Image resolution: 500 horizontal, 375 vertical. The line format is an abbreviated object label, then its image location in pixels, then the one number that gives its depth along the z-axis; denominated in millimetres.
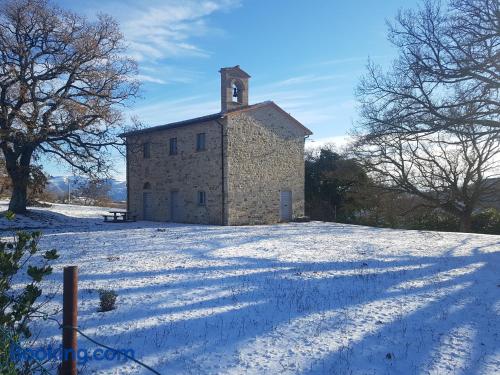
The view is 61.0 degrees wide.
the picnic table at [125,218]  25266
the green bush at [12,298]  3936
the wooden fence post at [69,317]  3920
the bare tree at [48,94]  20125
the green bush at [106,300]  7066
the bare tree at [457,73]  14102
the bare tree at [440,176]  28531
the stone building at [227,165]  22956
